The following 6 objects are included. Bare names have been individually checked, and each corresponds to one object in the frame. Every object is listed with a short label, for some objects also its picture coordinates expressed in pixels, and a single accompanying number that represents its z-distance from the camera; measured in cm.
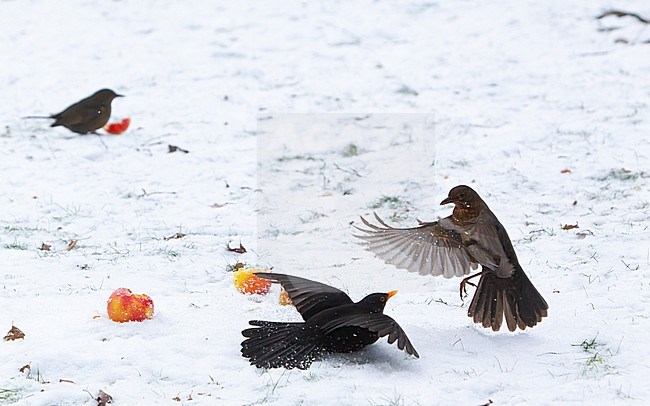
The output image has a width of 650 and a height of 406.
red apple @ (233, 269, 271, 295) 812
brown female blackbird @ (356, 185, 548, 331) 694
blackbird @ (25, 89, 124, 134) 1465
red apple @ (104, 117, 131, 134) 1485
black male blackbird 634
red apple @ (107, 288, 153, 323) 719
